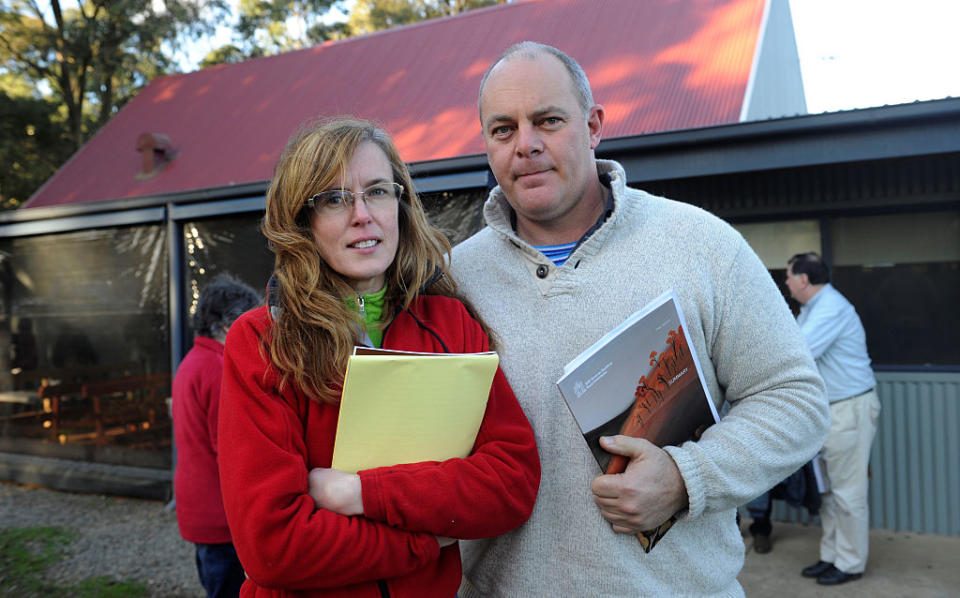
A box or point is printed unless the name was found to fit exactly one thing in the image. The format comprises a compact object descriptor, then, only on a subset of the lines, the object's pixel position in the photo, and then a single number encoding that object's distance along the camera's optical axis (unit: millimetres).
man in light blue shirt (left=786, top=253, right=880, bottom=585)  4676
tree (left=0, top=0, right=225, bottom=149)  16141
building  5355
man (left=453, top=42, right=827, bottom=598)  1514
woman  1291
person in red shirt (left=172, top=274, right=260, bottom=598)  3480
